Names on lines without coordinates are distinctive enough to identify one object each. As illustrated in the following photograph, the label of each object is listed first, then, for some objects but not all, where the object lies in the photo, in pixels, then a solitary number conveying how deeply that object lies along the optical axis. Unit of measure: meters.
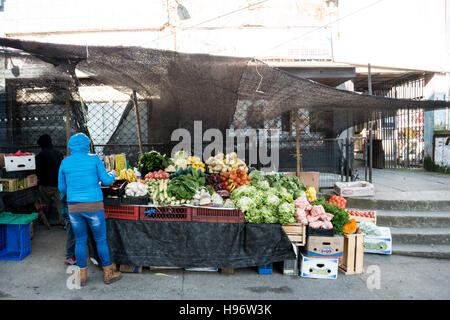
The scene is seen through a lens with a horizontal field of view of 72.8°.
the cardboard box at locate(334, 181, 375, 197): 6.32
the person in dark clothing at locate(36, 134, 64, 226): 5.81
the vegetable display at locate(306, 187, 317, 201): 5.20
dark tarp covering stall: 4.18
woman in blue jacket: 3.70
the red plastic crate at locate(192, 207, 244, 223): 4.22
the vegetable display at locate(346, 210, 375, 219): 5.27
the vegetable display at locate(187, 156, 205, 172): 5.71
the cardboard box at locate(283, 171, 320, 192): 7.14
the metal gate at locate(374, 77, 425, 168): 12.12
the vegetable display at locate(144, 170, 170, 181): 5.04
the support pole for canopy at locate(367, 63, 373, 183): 7.18
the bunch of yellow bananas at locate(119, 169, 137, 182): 5.03
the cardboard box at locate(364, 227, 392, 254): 4.99
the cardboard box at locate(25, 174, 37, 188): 5.71
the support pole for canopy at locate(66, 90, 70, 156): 6.42
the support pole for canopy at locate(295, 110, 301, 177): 7.28
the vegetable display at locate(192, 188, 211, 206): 4.25
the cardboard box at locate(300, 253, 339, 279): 4.16
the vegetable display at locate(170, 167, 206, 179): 5.01
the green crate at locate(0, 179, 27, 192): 5.28
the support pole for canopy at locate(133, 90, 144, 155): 6.52
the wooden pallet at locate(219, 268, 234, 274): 4.29
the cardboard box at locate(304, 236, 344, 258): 4.12
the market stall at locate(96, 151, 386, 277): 4.18
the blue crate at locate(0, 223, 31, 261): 4.71
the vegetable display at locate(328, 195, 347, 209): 5.06
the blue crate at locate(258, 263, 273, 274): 4.30
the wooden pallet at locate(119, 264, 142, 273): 4.27
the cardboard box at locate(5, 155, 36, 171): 5.43
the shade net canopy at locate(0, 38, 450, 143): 4.36
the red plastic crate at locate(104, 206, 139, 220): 4.25
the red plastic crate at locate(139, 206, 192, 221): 4.23
